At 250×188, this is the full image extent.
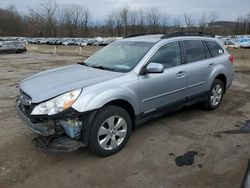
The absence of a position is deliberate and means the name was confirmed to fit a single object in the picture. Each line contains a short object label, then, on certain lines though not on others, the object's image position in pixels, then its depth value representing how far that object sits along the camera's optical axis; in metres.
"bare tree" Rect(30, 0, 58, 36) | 59.89
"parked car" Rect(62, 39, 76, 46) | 35.45
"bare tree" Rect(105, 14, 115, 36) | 60.85
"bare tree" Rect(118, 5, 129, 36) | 58.65
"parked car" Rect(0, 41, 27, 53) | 19.43
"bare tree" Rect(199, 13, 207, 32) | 56.61
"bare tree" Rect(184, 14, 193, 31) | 57.66
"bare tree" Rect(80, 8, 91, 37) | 62.63
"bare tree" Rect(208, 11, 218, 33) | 57.37
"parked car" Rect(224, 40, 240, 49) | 24.42
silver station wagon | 2.46
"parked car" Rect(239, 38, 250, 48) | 24.66
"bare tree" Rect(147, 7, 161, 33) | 59.38
